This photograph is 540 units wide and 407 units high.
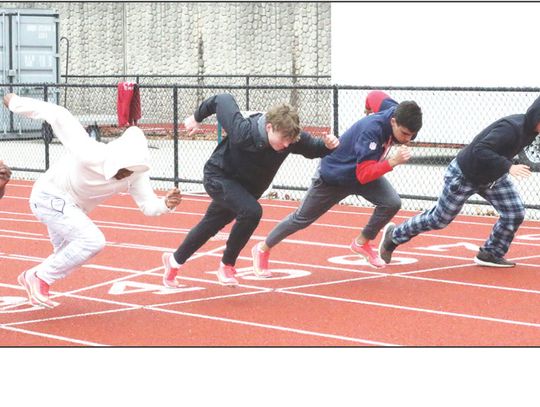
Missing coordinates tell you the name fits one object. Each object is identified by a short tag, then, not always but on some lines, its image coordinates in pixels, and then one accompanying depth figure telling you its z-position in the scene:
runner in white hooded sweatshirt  13.07
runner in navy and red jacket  14.91
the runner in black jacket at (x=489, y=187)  15.63
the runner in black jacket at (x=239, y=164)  13.98
